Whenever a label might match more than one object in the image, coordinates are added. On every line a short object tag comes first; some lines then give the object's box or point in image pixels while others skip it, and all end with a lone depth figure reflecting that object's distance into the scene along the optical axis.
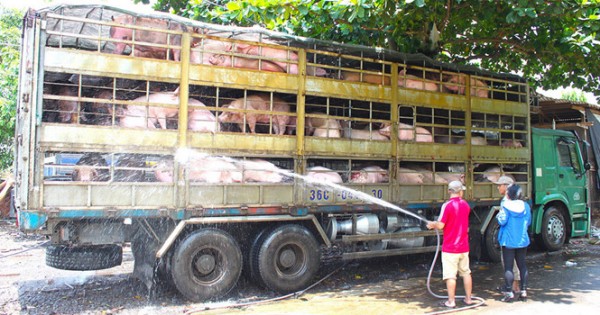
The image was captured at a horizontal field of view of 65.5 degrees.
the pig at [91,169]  4.99
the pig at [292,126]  6.26
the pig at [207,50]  5.64
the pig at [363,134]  6.75
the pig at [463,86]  7.80
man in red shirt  5.31
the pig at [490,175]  8.11
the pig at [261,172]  5.83
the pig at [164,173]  5.36
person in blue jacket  5.62
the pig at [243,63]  5.79
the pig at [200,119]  5.59
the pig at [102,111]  5.21
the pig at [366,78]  6.82
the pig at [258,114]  5.89
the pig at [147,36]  5.32
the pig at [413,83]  7.25
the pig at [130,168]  5.14
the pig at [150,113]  5.27
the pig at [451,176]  7.61
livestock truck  4.99
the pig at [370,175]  6.75
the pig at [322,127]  6.44
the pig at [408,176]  7.12
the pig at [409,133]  7.05
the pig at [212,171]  5.50
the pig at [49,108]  4.96
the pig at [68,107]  5.02
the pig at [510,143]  8.41
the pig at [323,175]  6.31
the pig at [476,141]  7.88
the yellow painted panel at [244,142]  5.59
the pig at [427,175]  7.42
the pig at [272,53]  5.99
